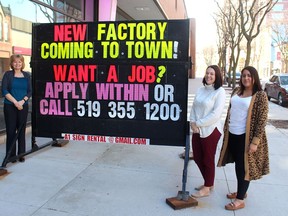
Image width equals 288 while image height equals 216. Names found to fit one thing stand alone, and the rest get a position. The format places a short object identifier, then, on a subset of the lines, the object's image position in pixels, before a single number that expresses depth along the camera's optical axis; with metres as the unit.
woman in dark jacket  5.19
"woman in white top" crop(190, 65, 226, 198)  4.08
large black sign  4.47
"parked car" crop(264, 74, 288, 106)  15.47
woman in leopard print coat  3.79
